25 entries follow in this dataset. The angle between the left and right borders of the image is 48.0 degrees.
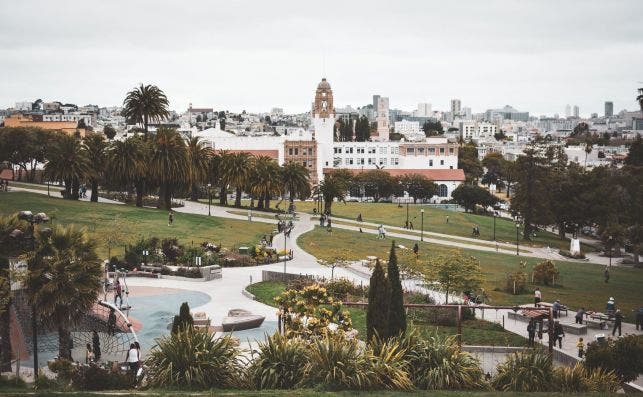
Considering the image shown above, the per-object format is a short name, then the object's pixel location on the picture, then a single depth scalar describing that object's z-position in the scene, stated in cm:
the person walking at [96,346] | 2442
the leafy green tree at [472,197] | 10738
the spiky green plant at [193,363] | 1942
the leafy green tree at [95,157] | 6594
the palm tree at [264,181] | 7775
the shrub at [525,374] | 2030
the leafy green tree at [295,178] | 8181
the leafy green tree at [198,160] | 7350
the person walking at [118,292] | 3300
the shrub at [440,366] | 2009
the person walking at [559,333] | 2860
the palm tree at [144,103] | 7250
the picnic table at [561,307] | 3414
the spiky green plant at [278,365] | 1959
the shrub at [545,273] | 4581
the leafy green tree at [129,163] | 6544
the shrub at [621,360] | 2264
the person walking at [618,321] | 3089
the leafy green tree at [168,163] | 6712
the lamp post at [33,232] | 2180
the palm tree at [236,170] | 7800
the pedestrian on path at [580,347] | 2652
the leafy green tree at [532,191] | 7869
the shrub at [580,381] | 2041
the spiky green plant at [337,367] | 1914
